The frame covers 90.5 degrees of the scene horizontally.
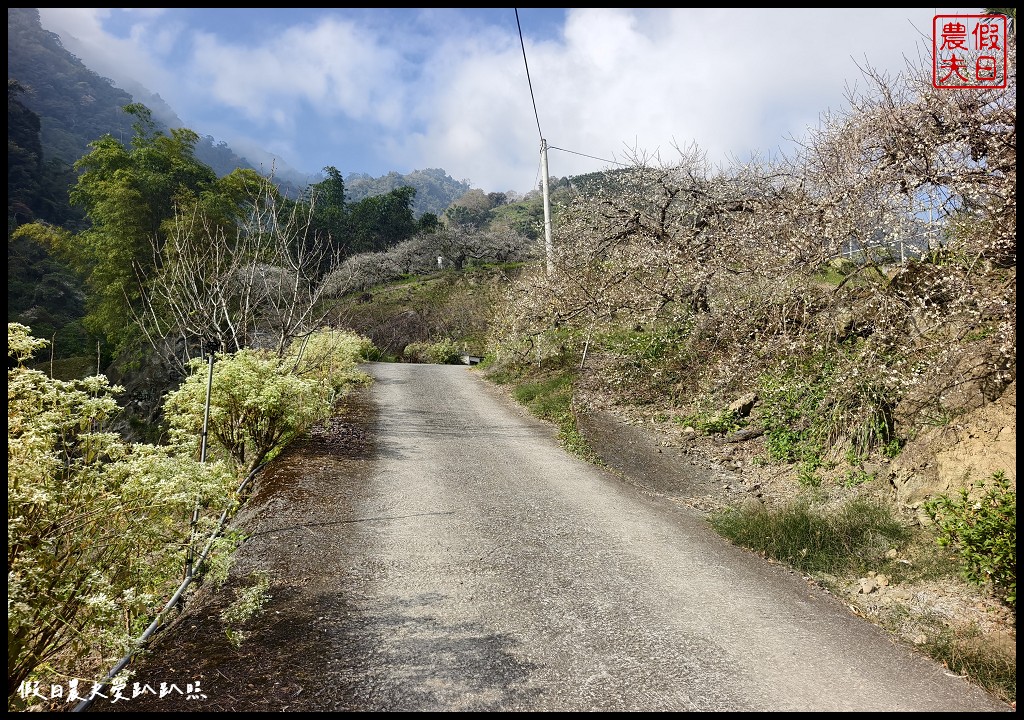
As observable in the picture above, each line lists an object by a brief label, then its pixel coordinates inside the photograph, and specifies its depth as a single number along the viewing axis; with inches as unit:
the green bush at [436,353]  845.2
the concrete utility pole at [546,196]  583.9
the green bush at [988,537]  126.0
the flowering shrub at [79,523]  88.7
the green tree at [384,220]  1744.6
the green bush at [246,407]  241.3
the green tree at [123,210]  736.3
